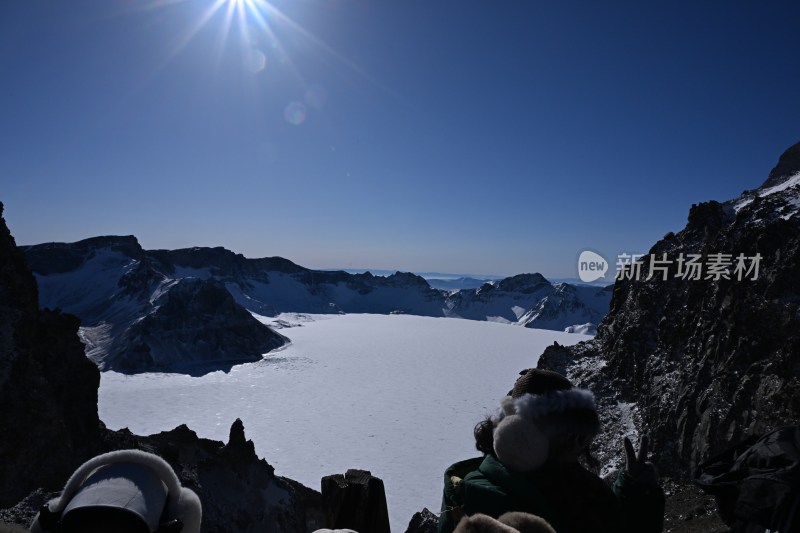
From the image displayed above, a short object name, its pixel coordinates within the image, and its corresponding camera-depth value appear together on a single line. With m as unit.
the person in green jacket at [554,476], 2.62
